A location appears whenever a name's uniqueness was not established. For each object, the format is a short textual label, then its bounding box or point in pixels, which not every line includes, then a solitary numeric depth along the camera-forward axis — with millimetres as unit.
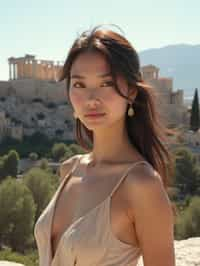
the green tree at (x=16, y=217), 13609
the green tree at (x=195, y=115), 33469
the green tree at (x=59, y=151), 28322
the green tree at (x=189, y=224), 13301
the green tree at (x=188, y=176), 24598
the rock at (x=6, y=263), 4270
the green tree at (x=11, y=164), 24547
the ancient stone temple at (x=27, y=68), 44500
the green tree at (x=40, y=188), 16766
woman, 1367
